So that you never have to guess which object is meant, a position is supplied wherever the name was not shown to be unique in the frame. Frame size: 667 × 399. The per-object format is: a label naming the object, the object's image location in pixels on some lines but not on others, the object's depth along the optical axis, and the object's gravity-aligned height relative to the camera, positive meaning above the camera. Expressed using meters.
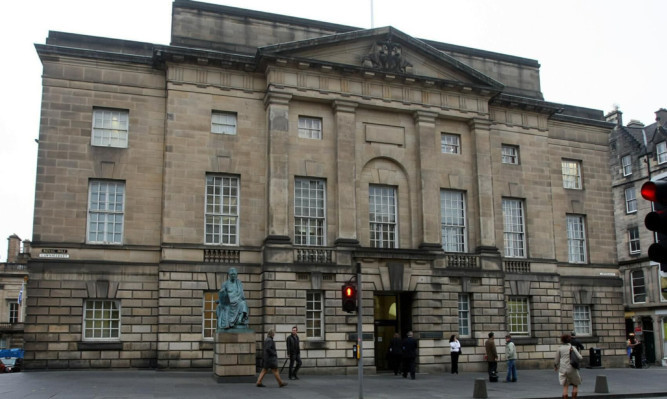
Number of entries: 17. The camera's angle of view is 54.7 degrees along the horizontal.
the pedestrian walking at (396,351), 25.61 -1.64
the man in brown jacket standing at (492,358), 23.39 -1.78
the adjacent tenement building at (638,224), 49.44 +6.81
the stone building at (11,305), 66.06 +0.76
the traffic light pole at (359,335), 16.56 -0.66
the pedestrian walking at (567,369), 16.41 -1.54
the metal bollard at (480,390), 18.05 -2.25
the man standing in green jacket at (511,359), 23.70 -1.84
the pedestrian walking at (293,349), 22.70 -1.36
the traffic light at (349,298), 16.64 +0.30
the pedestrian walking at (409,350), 24.66 -1.55
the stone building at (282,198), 25.56 +4.80
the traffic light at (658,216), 6.34 +0.89
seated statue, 21.30 +0.09
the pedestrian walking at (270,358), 20.40 -1.51
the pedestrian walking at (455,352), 27.12 -1.79
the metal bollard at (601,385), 19.64 -2.35
